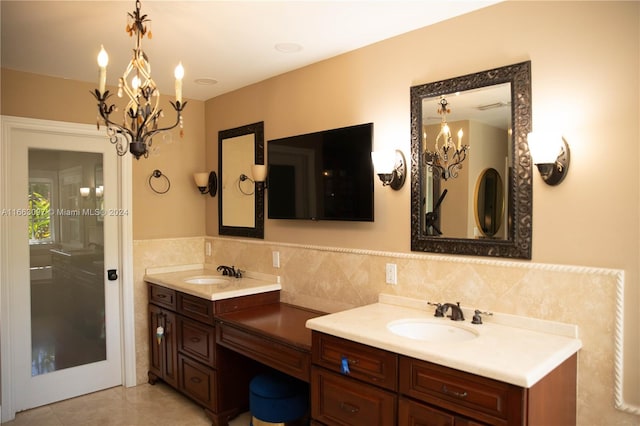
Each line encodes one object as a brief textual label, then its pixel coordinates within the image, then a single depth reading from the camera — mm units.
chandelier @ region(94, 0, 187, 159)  1836
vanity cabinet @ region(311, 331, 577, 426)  1667
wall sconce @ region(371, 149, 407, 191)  2641
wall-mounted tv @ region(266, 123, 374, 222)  2844
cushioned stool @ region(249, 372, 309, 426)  2787
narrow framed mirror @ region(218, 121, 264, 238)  3785
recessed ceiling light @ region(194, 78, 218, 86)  3682
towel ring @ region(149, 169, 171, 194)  4094
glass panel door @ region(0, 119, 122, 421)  3432
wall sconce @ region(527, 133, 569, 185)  2018
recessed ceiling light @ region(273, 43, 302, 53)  2898
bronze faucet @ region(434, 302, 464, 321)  2352
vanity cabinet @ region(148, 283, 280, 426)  3188
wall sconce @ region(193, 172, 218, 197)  4266
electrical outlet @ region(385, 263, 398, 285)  2740
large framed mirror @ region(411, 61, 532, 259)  2209
